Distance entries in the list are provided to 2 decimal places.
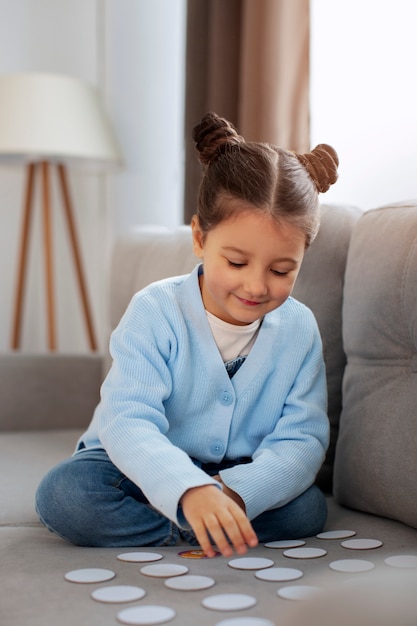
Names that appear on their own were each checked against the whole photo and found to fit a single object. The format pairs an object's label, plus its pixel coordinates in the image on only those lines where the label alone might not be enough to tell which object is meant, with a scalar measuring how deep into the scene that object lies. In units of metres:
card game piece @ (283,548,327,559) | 1.68
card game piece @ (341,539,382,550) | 1.72
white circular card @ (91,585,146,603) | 1.51
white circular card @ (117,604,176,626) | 1.45
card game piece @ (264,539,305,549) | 1.75
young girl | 1.75
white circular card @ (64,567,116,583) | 1.58
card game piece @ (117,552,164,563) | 1.67
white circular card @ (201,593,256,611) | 1.48
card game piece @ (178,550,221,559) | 1.69
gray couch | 1.53
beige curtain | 2.70
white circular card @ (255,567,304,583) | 1.58
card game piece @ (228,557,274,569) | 1.63
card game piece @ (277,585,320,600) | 1.51
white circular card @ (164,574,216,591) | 1.54
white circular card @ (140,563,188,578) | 1.60
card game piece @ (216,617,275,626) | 1.43
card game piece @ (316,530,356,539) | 1.79
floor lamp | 3.41
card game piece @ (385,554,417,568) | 1.60
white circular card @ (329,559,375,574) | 1.60
